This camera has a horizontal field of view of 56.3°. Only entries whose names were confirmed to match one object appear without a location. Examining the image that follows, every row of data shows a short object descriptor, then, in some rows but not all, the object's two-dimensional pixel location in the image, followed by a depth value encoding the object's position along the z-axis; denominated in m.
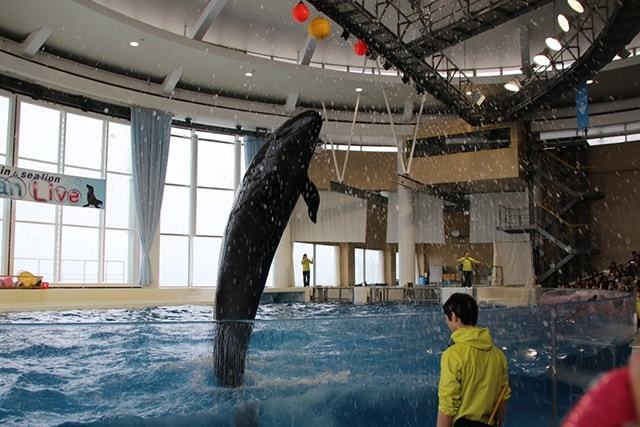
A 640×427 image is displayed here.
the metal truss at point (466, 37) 13.16
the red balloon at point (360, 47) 15.09
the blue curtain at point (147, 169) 20.73
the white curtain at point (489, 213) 25.34
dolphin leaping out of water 4.61
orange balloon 12.11
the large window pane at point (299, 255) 27.48
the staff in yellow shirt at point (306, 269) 24.98
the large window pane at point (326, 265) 29.41
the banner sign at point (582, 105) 17.42
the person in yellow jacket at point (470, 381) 2.83
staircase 23.78
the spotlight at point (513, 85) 18.70
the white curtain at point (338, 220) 26.67
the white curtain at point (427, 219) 26.38
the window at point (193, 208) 23.61
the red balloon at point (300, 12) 13.01
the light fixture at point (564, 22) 13.29
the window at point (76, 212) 19.08
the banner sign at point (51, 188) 16.33
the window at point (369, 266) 31.22
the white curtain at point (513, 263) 24.58
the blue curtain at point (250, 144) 23.94
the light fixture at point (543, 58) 16.23
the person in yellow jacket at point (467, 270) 21.20
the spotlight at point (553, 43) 15.09
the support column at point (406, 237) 24.19
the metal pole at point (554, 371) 4.92
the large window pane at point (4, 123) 18.11
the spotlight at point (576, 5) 12.62
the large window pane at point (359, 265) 31.06
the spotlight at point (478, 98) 20.07
